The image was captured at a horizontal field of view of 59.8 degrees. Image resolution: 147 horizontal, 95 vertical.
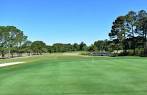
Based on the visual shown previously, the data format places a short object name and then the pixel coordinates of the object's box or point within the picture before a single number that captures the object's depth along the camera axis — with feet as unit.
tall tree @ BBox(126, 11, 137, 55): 127.12
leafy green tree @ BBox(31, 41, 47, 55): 216.68
